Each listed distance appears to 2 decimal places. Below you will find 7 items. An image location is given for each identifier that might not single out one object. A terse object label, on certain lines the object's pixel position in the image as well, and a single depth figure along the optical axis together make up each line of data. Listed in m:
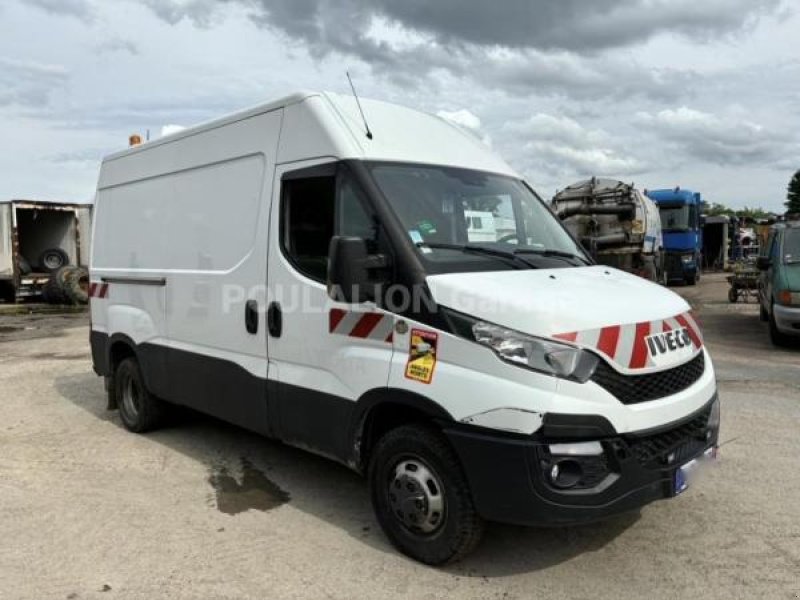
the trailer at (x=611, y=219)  15.53
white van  3.31
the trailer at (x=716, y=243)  33.13
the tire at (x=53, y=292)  19.28
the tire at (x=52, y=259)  20.92
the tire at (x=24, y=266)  20.02
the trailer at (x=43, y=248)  19.22
